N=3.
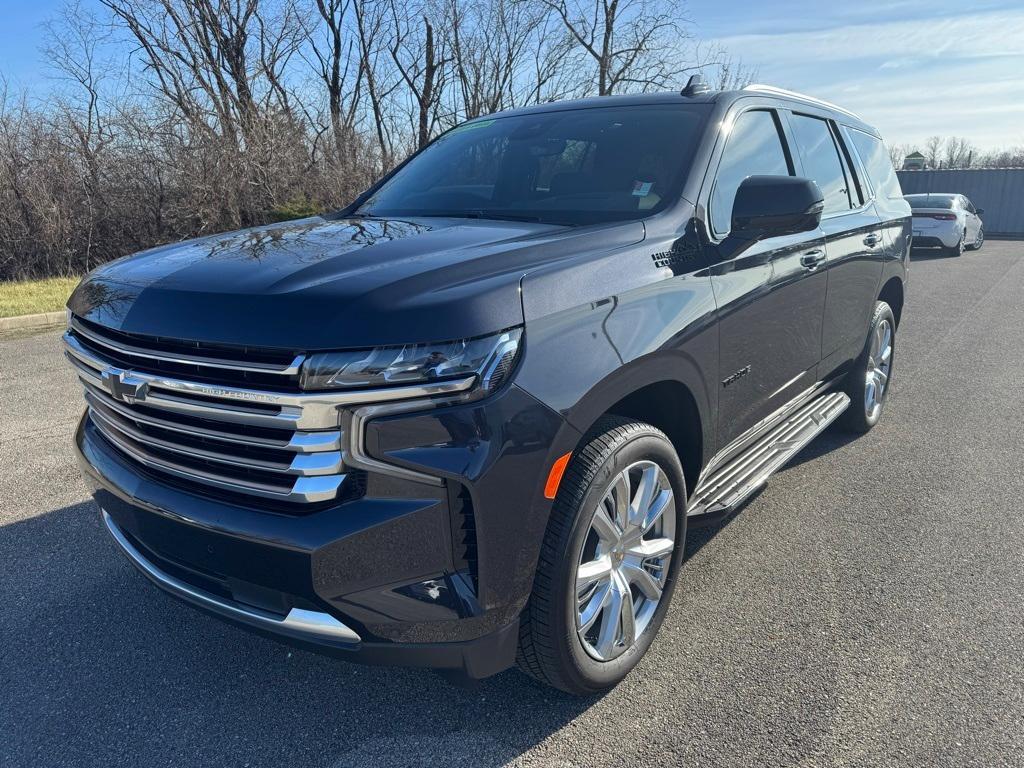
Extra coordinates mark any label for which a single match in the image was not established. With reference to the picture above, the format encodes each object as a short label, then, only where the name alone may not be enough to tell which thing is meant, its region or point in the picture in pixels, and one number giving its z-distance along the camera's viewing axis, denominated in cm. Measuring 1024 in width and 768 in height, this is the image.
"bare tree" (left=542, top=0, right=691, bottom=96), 2227
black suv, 186
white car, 1809
